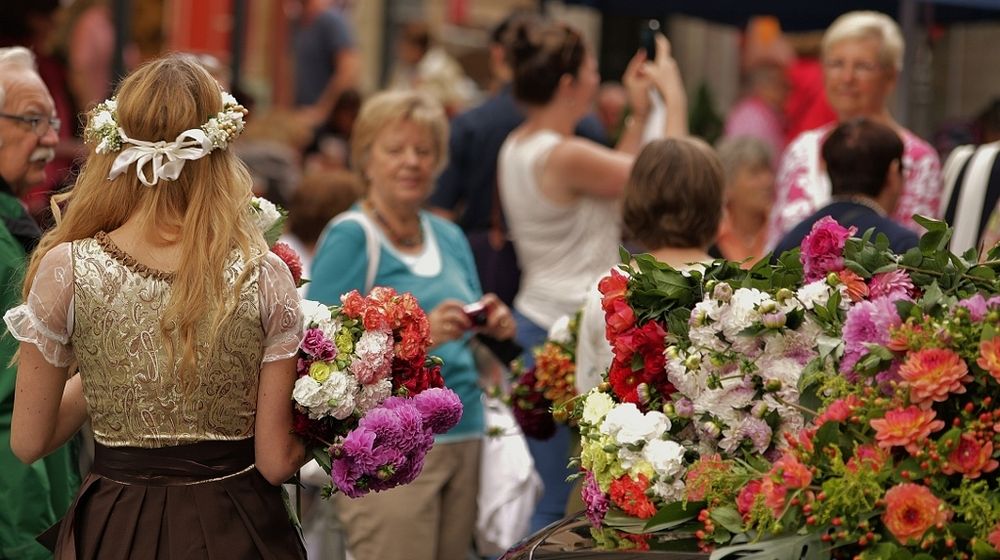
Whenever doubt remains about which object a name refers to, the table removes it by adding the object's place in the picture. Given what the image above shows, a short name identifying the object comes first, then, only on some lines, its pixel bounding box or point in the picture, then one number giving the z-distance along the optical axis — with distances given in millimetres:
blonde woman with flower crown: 7176
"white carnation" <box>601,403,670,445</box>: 7073
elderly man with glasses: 9000
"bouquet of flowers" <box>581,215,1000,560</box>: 5973
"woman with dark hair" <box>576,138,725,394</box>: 9562
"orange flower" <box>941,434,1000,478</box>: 5922
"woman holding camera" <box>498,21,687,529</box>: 12359
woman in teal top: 10633
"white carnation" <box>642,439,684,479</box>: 6941
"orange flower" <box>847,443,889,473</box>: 6086
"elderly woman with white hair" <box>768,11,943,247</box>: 13336
